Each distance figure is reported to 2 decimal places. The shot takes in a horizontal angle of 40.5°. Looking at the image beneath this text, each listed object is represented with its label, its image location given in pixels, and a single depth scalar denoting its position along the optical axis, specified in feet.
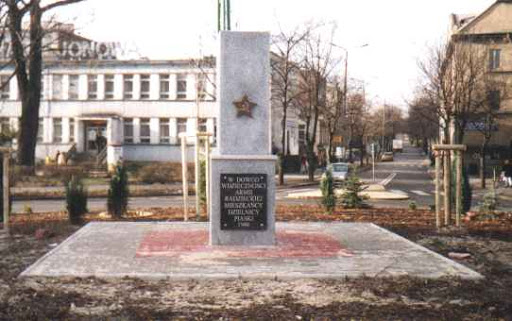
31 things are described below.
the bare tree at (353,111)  192.59
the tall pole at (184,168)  51.85
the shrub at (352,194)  65.21
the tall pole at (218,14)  46.78
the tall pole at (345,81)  142.05
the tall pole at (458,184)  47.55
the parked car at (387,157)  311.88
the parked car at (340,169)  131.01
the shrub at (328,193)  59.41
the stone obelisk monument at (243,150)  36.70
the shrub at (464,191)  54.60
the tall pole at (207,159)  53.72
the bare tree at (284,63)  135.07
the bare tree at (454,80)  135.95
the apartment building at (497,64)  170.19
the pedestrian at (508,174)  131.64
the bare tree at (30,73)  100.07
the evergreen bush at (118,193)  53.78
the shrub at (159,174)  138.92
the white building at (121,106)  181.37
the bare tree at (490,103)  142.02
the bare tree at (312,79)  142.90
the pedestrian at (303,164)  192.45
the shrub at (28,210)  64.80
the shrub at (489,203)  56.59
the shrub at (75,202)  49.70
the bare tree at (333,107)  153.28
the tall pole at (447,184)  47.52
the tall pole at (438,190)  47.29
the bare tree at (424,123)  149.91
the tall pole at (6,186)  44.47
